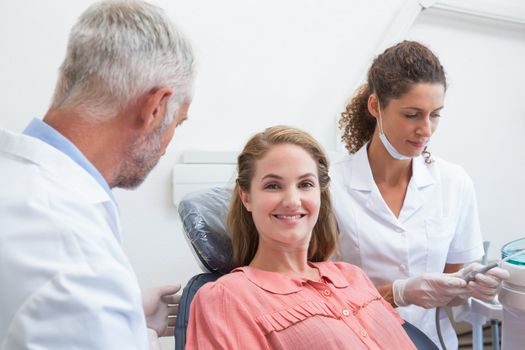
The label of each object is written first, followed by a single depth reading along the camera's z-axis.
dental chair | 1.24
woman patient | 1.03
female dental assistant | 1.30
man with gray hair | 0.57
